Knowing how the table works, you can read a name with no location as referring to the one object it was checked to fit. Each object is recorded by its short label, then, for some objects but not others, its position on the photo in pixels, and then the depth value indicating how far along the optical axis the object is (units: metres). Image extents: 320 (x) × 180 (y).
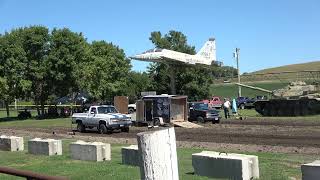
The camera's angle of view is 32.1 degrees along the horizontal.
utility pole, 83.25
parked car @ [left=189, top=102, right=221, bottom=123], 40.88
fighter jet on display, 62.59
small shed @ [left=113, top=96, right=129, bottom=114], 45.94
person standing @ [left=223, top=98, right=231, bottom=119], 46.26
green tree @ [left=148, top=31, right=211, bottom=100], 81.62
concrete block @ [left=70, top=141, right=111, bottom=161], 15.66
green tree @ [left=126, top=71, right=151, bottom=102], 95.56
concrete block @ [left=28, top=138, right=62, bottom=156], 17.98
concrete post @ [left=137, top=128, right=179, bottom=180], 4.91
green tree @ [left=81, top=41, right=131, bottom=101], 66.81
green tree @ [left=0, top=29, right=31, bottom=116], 57.75
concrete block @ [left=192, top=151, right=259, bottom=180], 10.76
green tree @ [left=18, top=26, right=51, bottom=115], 58.75
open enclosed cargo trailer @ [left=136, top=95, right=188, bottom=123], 37.12
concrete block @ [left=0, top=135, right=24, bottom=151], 20.42
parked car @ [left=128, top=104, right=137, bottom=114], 61.87
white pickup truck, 32.66
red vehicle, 73.50
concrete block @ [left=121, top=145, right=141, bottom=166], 14.13
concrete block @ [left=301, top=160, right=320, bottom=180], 8.89
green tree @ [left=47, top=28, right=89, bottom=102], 58.91
